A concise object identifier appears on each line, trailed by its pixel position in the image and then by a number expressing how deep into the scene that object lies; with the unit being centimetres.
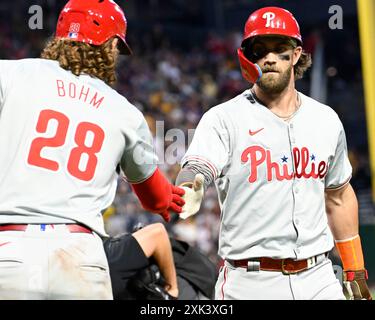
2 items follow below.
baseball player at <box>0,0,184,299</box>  651
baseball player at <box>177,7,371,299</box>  820
